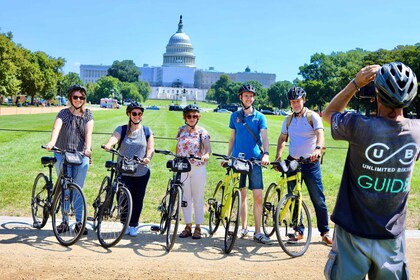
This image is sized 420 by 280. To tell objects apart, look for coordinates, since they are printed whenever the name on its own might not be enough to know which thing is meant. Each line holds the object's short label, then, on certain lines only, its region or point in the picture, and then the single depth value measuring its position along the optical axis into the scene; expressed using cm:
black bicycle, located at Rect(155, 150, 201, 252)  660
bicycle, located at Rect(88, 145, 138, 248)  656
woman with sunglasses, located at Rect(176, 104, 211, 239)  718
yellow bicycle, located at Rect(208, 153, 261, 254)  652
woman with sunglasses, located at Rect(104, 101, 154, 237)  718
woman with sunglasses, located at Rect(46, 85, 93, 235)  705
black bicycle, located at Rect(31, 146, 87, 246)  661
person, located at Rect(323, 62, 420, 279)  292
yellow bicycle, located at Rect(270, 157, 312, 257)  652
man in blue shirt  714
